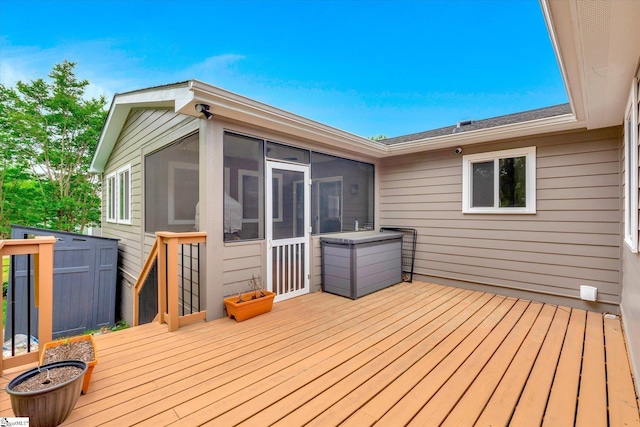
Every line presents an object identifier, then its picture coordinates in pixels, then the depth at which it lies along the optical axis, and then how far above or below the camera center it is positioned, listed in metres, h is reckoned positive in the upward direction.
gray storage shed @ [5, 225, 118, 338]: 5.64 -1.52
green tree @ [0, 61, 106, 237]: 9.25 +2.11
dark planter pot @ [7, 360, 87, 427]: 1.51 -1.06
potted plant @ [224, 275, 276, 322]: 3.26 -1.07
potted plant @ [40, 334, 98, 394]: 1.95 -1.05
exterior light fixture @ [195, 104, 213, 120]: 2.98 +1.12
